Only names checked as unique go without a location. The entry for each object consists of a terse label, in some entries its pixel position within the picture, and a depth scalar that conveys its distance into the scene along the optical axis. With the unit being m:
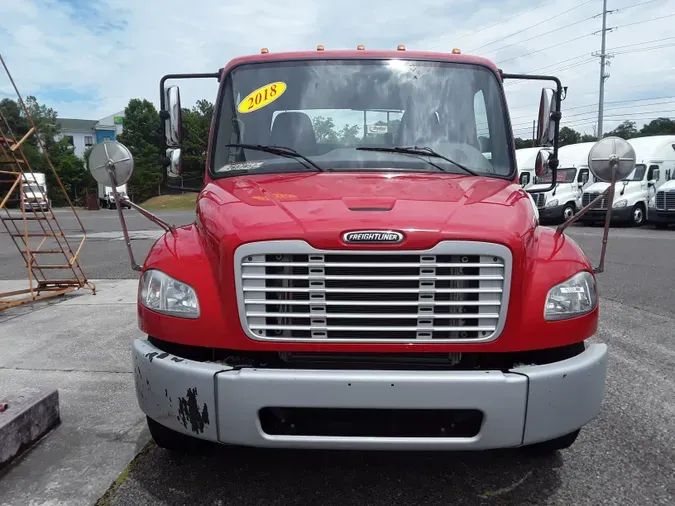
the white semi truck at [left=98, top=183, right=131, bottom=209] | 49.91
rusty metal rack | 7.09
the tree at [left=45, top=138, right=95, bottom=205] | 70.78
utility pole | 39.96
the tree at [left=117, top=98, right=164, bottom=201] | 58.08
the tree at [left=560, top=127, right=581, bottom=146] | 67.78
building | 96.06
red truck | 2.49
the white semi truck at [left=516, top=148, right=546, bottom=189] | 23.84
